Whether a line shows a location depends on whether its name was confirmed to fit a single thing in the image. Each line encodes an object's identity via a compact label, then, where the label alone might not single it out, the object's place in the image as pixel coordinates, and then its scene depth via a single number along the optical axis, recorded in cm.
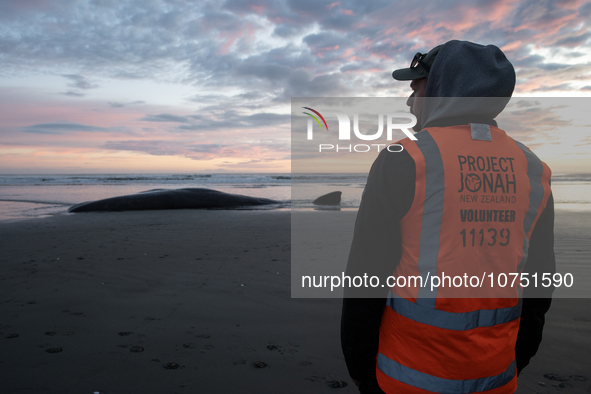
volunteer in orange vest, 107
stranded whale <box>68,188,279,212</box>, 1066
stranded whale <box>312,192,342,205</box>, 1200
